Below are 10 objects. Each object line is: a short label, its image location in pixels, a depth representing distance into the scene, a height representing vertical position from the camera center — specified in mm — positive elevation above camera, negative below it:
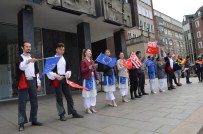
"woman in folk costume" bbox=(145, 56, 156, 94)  10961 +158
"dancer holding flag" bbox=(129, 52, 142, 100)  9180 +136
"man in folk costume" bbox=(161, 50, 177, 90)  12031 +182
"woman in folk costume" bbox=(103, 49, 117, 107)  7816 -209
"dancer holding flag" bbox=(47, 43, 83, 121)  5832 -105
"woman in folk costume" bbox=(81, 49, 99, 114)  6699 -83
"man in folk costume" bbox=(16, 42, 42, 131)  5156 -64
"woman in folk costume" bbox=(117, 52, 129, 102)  8555 -58
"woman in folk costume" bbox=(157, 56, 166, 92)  11266 +115
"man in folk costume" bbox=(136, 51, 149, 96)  10141 -21
